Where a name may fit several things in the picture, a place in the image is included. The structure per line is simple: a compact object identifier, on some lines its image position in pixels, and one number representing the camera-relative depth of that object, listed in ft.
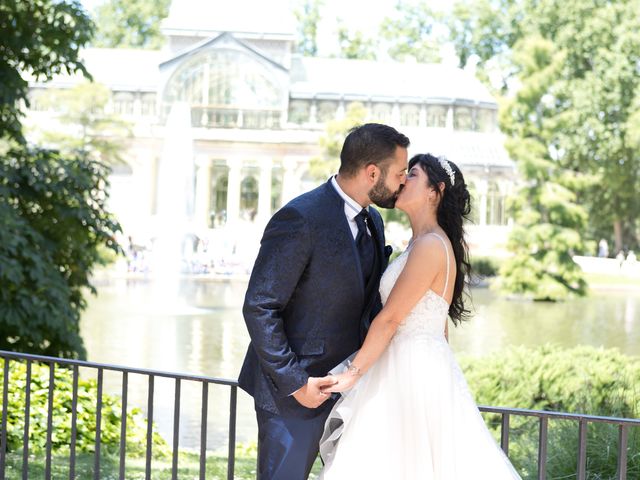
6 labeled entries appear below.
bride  11.64
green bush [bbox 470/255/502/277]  144.15
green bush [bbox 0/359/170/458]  23.49
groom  11.00
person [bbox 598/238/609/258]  178.81
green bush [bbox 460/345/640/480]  19.11
